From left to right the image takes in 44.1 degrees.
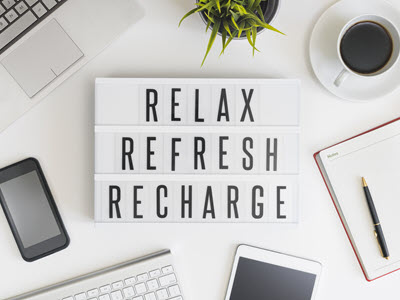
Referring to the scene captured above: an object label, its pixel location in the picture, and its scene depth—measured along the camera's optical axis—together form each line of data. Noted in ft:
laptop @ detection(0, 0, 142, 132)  2.52
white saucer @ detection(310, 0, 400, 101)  2.49
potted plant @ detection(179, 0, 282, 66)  2.19
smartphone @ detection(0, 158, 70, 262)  2.60
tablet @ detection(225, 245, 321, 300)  2.62
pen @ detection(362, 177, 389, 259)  2.58
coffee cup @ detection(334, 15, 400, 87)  2.37
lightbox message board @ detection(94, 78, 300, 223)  2.47
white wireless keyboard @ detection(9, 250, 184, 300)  2.61
